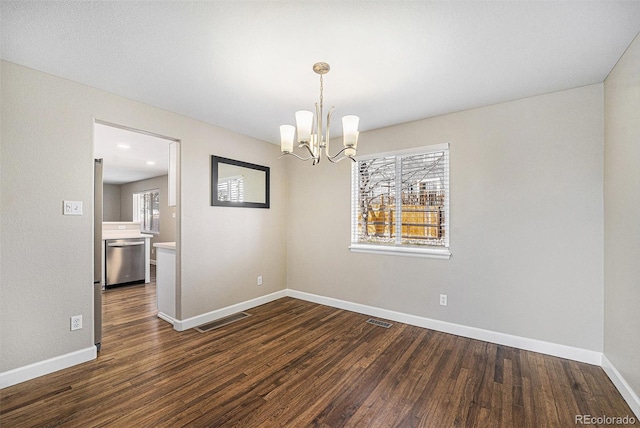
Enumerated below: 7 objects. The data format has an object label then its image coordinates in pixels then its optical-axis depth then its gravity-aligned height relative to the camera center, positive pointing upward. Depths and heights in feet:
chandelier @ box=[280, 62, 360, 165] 6.75 +2.11
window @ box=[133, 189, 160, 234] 25.46 +0.60
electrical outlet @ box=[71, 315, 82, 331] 7.79 -3.05
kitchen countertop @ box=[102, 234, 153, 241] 16.99 -1.24
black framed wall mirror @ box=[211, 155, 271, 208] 11.42 +1.47
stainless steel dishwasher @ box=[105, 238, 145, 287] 16.61 -2.86
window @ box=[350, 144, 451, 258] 10.59 +0.53
